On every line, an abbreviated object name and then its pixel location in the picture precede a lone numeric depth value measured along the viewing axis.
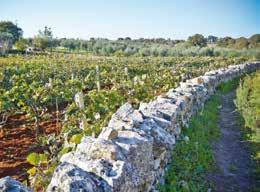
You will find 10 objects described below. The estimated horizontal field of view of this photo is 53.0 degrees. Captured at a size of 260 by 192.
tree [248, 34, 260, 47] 51.49
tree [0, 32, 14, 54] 38.76
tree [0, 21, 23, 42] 49.69
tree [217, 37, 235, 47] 53.88
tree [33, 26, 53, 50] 38.85
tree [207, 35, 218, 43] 67.00
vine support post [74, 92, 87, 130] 6.08
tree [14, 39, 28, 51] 33.03
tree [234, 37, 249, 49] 48.80
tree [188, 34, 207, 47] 52.49
